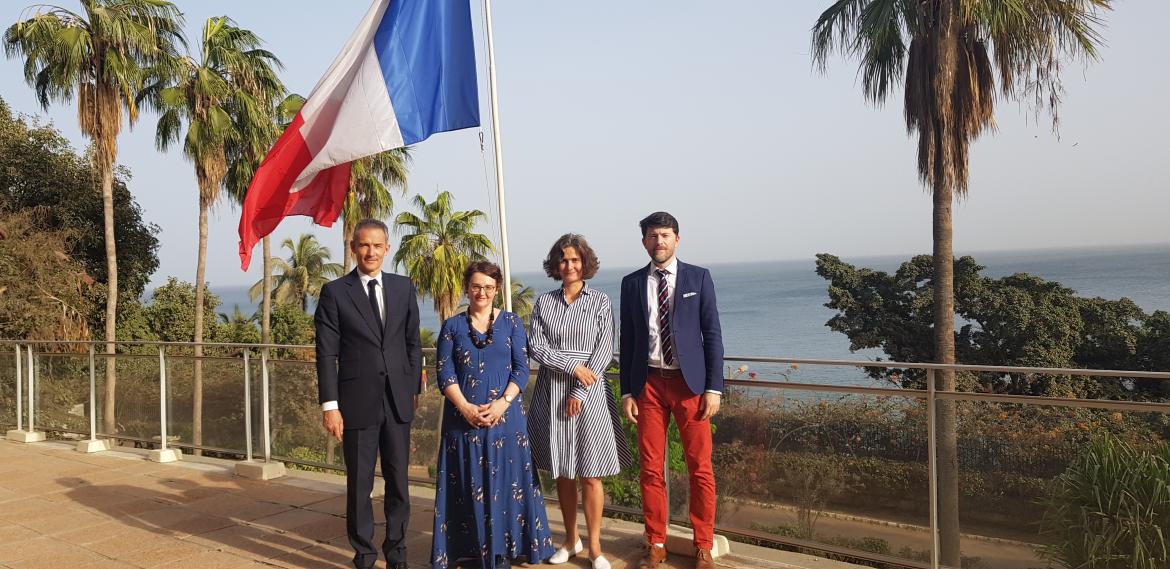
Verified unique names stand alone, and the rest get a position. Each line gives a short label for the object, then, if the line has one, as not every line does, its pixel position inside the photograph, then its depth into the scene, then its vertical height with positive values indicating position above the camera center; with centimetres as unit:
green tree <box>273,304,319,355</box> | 3453 -159
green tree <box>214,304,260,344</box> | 3052 -159
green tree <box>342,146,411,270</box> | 2641 +343
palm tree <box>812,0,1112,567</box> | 1365 +380
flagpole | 416 +76
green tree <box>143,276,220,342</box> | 2675 -65
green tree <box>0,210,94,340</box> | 1992 +26
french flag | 455 +103
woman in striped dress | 377 -43
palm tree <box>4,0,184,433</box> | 1886 +543
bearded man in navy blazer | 371 -39
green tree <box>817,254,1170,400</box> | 2039 -138
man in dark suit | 374 -41
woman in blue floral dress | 368 -72
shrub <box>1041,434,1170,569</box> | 316 -93
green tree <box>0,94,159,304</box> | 2197 +278
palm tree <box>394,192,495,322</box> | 2902 +145
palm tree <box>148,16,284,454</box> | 2150 +491
